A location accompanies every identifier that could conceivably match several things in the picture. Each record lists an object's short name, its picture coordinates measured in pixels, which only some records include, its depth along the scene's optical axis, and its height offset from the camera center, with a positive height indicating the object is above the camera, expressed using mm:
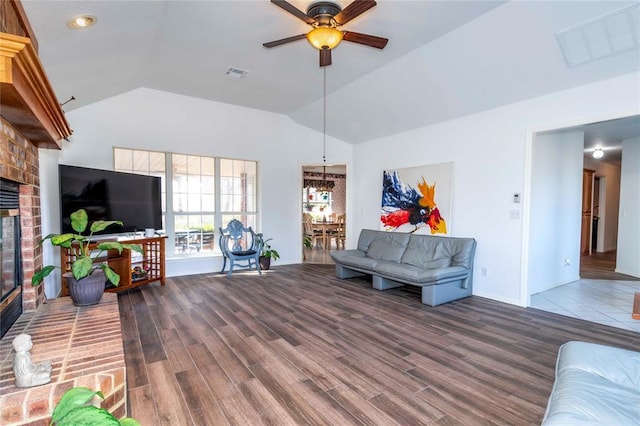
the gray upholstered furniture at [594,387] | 1280 -889
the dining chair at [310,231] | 8656 -856
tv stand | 3859 -919
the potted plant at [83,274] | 2477 -618
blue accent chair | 5457 -829
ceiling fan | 2493 +1479
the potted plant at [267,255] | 6012 -1078
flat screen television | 3760 +26
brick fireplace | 2117 -50
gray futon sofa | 3916 -905
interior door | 7172 -200
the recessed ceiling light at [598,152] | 6000 +969
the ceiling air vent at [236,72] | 4242 +1784
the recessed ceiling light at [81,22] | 2273 +1330
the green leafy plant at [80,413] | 899 -643
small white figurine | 1522 -845
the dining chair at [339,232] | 8617 -919
